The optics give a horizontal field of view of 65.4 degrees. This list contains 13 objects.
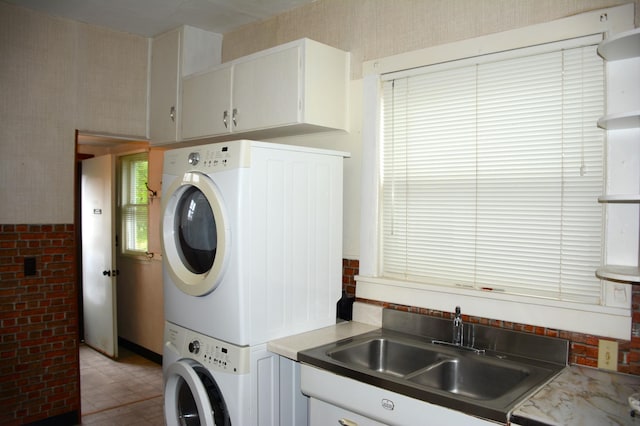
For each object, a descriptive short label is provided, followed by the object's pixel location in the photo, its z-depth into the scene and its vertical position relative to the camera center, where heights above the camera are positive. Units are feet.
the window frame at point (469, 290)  6.39 -0.72
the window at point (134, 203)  16.38 -0.05
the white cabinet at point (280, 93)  8.72 +2.06
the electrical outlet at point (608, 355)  6.35 -1.92
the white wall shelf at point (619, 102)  5.53 +1.27
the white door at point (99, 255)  15.83 -1.77
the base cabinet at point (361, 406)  5.64 -2.51
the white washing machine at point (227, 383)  7.38 -2.84
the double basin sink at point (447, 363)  5.94 -2.19
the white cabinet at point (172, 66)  11.54 +3.22
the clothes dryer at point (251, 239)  7.36 -0.59
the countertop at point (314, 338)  7.41 -2.17
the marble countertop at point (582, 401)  4.99 -2.15
